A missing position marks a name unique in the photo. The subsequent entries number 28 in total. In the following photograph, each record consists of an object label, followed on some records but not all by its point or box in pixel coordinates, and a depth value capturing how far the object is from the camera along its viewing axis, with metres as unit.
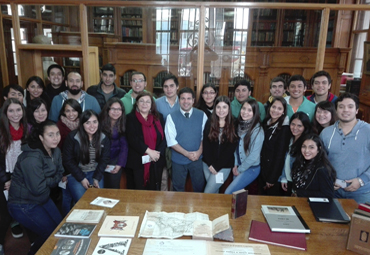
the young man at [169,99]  3.02
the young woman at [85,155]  2.47
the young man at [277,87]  3.20
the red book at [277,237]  1.57
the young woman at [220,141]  2.67
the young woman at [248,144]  2.64
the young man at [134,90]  3.09
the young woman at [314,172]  2.15
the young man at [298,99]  2.93
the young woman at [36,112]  2.61
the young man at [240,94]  3.14
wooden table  1.55
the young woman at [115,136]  2.68
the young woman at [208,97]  3.00
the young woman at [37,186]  2.02
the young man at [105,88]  3.25
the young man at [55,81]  3.27
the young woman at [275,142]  2.62
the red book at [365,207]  1.52
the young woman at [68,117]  2.65
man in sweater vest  2.78
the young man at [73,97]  2.99
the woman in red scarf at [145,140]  2.74
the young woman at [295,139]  2.54
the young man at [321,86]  2.99
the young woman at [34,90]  3.06
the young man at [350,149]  2.26
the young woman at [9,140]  2.36
